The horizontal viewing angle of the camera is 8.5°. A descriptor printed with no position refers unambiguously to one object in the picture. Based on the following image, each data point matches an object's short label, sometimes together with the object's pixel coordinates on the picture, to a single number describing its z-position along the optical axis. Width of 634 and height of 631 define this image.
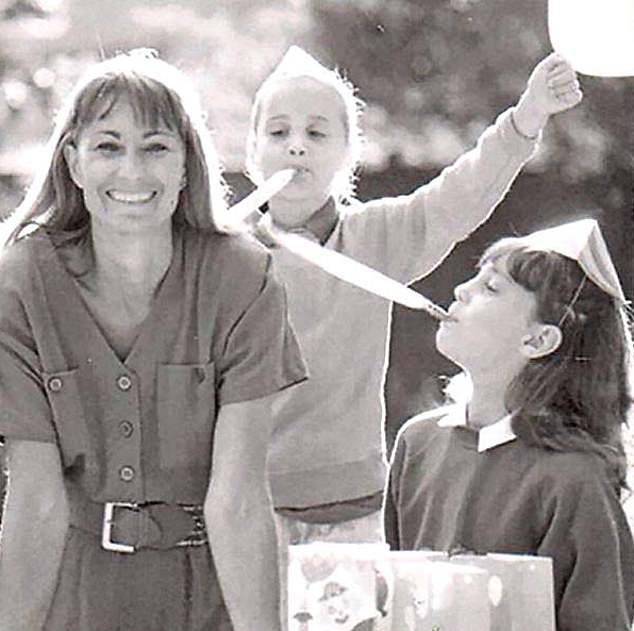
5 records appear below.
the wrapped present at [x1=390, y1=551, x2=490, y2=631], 5.52
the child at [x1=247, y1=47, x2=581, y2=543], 5.95
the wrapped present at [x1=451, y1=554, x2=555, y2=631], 5.53
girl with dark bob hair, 5.65
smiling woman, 5.54
